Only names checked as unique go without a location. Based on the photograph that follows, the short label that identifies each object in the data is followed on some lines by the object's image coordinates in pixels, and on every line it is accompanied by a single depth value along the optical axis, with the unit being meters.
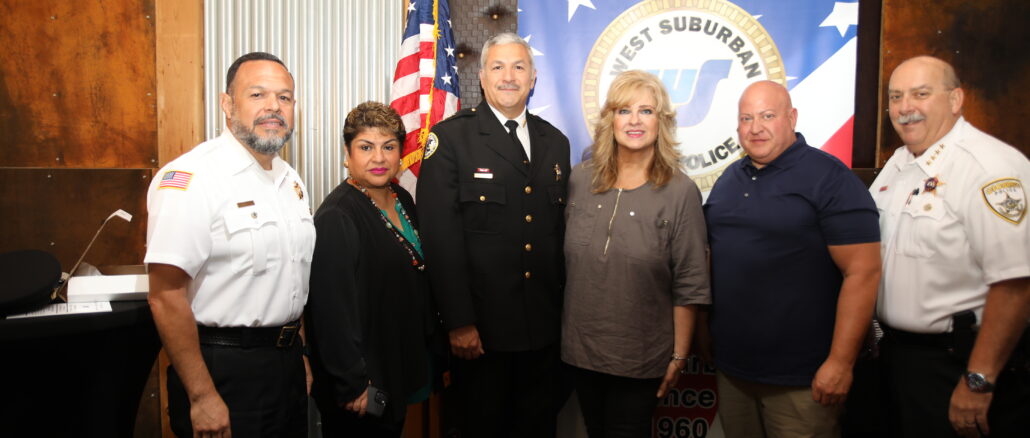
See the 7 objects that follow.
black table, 1.54
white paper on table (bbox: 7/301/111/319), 1.62
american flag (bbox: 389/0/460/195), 2.83
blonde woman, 2.03
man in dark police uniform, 2.13
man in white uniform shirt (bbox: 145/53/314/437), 1.50
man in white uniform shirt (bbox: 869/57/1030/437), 1.82
